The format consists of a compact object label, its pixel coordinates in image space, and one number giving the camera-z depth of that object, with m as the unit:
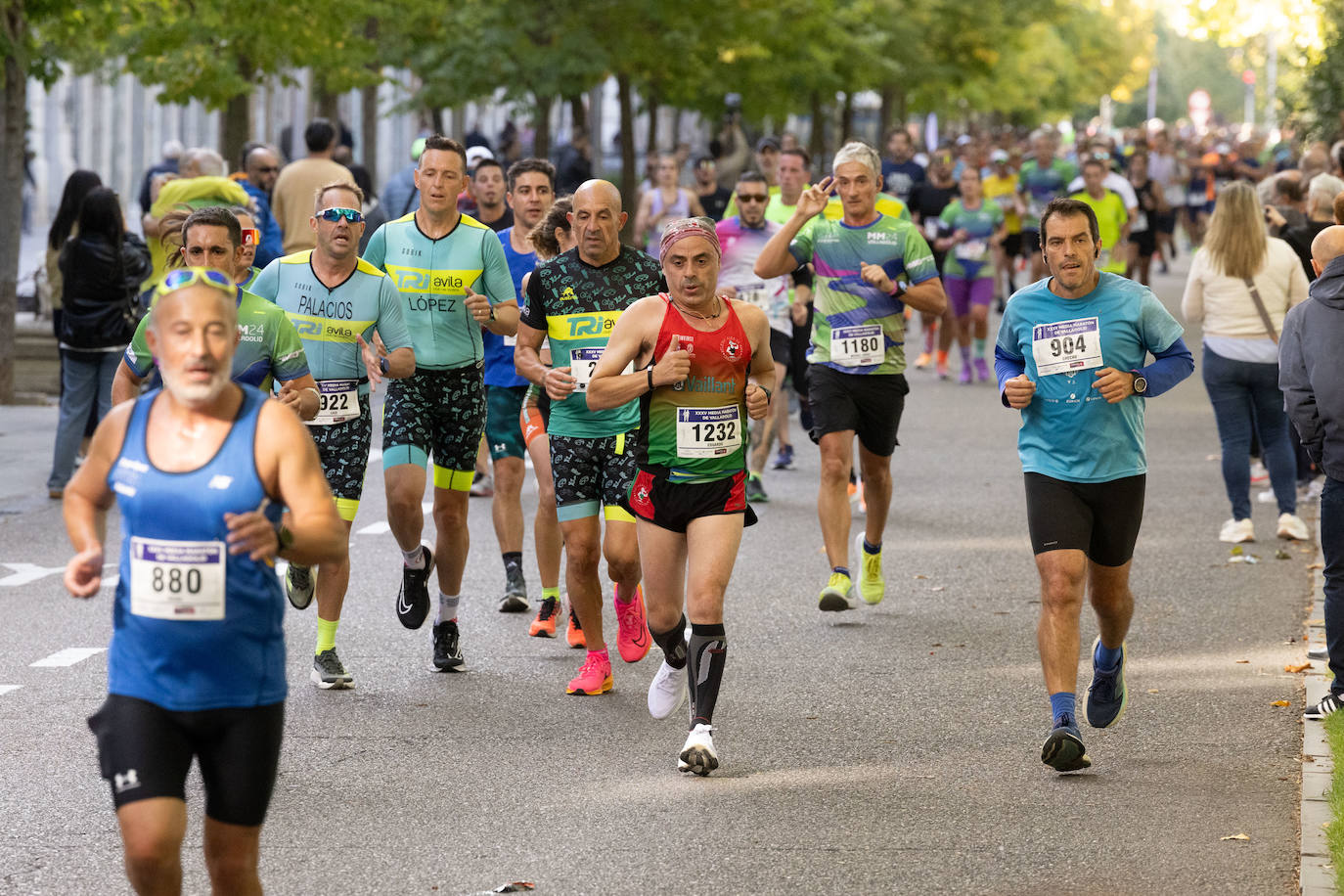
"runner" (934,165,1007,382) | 38.34
